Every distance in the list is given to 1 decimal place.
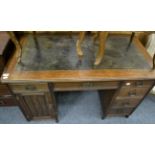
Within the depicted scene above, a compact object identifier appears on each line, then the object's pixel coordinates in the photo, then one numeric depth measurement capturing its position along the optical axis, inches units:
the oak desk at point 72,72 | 39.1
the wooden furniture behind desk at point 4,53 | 41.6
